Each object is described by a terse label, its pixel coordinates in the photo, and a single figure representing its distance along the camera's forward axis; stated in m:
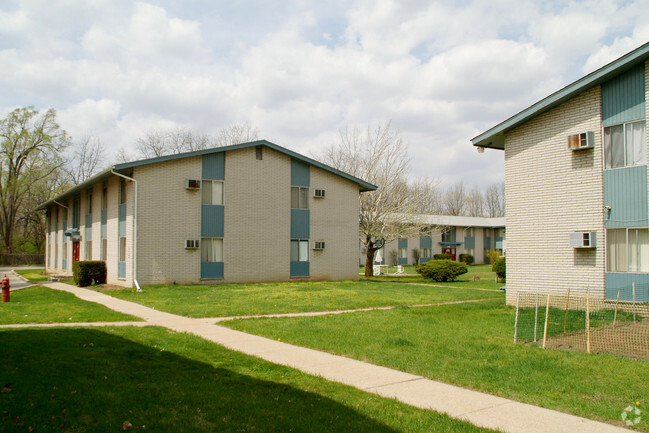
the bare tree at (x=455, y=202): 91.62
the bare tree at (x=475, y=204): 94.12
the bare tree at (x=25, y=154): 61.38
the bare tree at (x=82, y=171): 68.69
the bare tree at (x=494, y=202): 94.50
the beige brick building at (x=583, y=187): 14.64
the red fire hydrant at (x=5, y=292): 18.08
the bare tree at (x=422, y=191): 40.32
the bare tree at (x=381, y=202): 37.09
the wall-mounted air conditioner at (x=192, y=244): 26.09
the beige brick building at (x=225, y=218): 25.34
